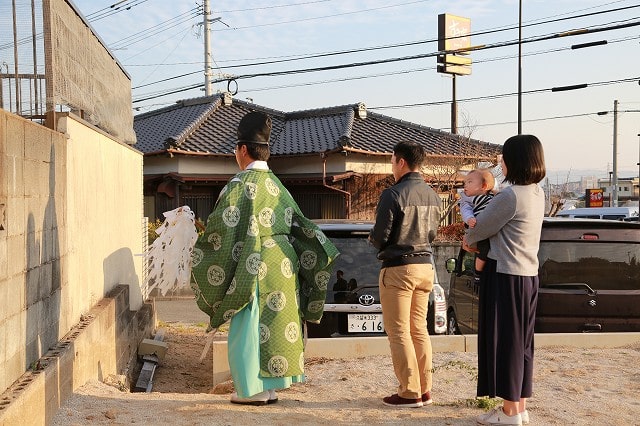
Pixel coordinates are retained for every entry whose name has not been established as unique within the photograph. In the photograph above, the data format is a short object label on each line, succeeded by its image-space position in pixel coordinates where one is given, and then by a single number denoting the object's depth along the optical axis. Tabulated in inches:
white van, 1139.2
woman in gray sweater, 176.7
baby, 185.6
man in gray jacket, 198.2
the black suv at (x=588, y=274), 266.5
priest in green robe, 194.9
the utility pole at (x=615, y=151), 1950.1
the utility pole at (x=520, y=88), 1005.8
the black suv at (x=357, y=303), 273.6
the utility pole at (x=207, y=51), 1267.2
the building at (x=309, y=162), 832.3
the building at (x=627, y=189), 3107.8
